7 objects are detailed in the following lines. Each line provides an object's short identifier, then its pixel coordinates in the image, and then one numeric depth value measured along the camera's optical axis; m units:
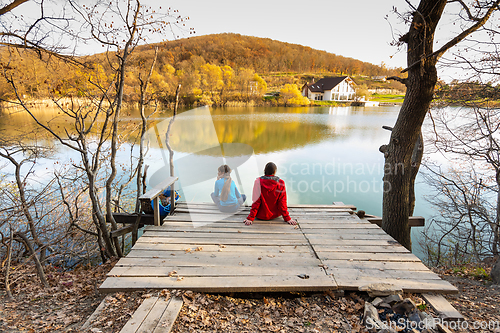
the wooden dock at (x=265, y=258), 2.74
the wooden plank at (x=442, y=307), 2.41
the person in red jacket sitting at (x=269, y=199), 4.21
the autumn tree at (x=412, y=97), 3.80
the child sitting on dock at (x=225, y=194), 4.53
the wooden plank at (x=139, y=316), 2.13
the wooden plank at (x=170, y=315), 2.14
